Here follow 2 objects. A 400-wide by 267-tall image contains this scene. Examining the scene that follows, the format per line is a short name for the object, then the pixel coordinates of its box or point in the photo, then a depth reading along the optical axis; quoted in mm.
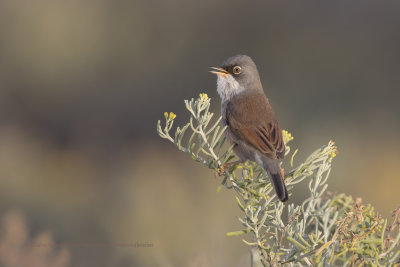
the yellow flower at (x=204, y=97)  6562
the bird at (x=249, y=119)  7969
